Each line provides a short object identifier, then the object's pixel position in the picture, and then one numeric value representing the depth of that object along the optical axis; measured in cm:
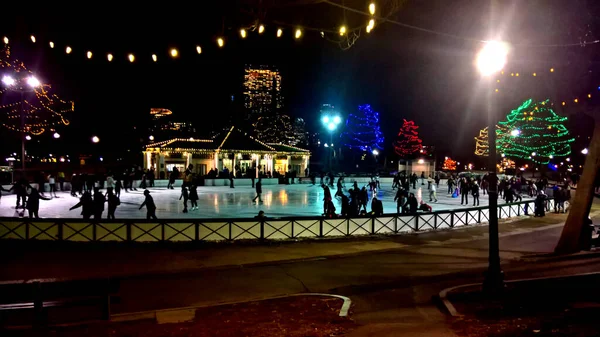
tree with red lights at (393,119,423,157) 7402
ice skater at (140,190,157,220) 1521
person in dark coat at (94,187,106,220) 1475
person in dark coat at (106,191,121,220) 1566
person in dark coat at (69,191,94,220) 1456
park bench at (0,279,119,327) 596
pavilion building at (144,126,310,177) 4394
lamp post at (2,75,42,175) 1983
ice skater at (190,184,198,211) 1979
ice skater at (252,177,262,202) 2402
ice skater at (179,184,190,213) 2009
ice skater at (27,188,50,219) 1567
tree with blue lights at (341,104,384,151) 7969
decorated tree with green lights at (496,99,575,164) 4897
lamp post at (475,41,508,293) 763
